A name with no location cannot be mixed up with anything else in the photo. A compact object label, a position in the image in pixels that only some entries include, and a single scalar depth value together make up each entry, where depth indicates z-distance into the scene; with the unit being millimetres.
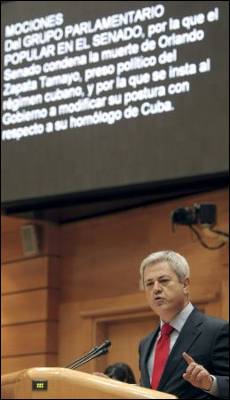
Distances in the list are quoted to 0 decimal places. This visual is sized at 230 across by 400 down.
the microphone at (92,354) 4957
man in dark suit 5547
